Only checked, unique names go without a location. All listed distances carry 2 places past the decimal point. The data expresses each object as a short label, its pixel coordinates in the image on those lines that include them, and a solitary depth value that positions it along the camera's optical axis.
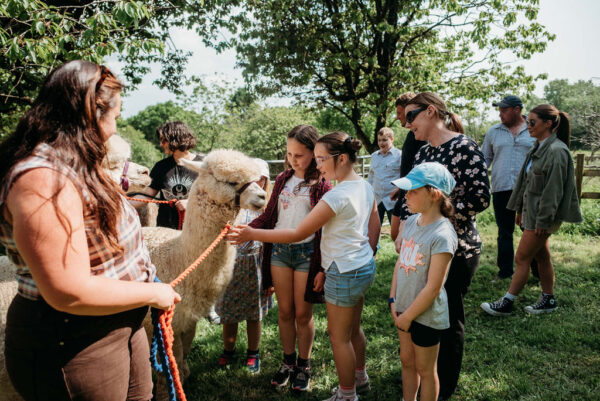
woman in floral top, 2.44
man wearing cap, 5.09
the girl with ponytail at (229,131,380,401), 2.33
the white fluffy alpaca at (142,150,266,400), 2.58
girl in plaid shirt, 1.01
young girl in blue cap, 2.11
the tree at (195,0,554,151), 9.98
